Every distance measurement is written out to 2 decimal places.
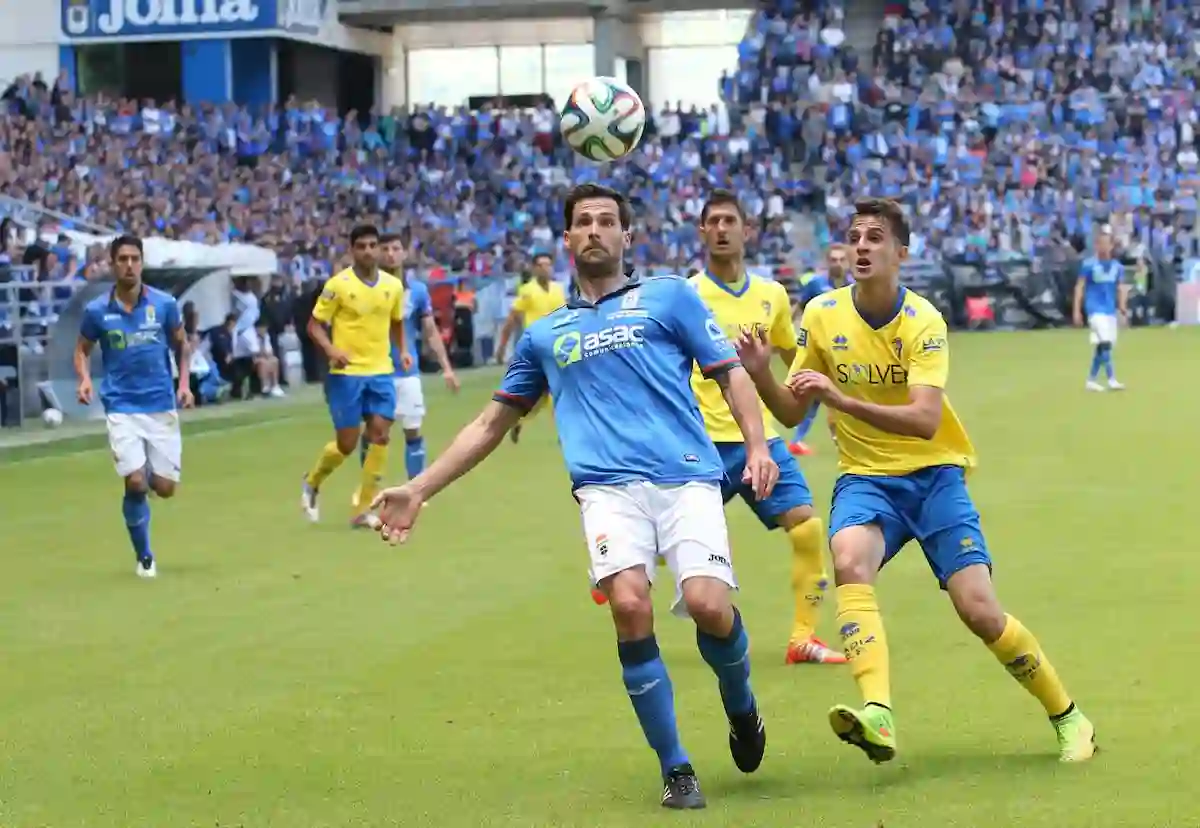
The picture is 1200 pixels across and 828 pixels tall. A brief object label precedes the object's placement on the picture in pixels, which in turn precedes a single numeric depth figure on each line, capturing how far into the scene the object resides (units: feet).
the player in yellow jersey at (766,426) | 31.53
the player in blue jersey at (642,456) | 22.03
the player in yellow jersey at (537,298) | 77.61
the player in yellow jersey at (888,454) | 23.67
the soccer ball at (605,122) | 34.71
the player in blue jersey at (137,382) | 43.14
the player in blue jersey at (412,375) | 54.13
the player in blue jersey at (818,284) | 66.18
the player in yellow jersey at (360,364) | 51.26
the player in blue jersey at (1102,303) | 86.58
